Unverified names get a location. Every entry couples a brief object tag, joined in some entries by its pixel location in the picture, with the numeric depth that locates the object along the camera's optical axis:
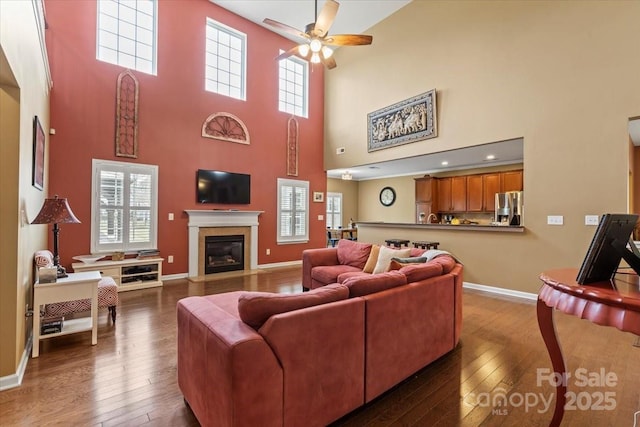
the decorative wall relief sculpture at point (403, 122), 5.48
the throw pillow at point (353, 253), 4.21
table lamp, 2.66
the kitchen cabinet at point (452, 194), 7.75
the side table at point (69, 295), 2.49
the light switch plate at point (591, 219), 3.74
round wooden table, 0.94
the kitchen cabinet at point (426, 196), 8.23
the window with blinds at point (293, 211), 7.05
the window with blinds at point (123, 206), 4.75
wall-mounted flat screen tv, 5.80
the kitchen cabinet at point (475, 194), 7.39
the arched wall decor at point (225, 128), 5.93
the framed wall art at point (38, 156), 2.78
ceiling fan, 3.70
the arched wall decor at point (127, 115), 4.94
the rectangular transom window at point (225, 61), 6.07
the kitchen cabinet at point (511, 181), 6.70
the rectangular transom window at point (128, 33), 4.93
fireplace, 5.61
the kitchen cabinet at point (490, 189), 7.06
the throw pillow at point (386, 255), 3.44
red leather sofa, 1.30
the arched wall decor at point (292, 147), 7.15
